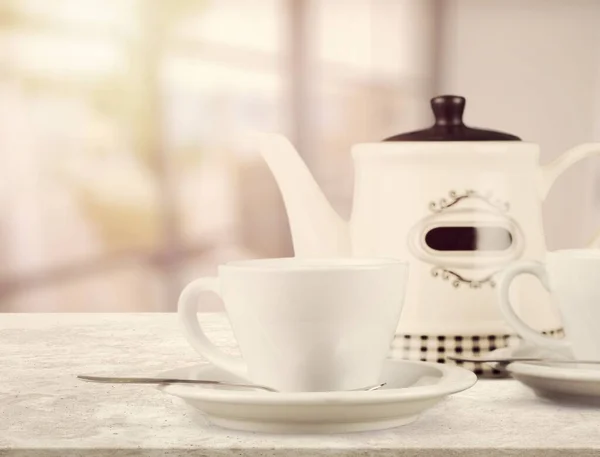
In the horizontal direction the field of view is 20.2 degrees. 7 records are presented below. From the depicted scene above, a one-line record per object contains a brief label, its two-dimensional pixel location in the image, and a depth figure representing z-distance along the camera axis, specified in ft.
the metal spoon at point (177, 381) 2.50
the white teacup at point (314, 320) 2.52
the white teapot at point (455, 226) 2.98
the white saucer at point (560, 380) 2.55
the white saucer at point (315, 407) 2.38
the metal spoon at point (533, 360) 2.64
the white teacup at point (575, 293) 2.67
